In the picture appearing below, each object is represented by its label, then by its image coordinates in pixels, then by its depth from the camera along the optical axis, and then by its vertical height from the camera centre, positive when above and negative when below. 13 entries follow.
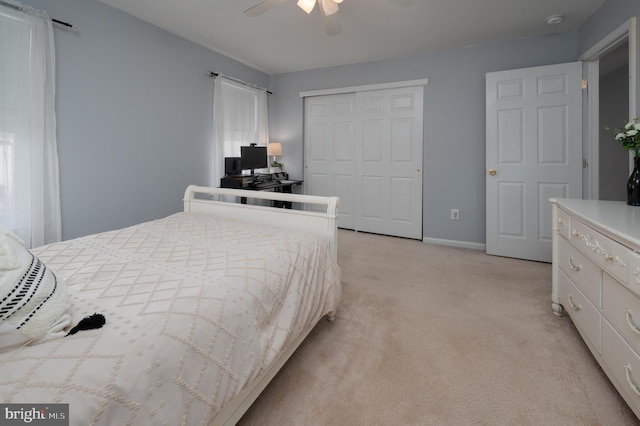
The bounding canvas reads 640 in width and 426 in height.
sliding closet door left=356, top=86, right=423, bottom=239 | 4.23 +0.62
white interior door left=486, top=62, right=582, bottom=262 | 3.21 +0.55
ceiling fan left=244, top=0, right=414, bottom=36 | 2.14 +1.43
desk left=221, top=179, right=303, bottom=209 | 4.12 +0.28
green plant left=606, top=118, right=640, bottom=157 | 1.82 +0.40
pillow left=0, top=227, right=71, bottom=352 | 0.74 -0.24
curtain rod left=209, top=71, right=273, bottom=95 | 3.93 +1.74
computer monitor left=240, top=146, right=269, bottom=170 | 4.26 +0.69
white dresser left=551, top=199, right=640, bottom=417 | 1.18 -0.37
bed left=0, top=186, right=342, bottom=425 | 0.70 -0.35
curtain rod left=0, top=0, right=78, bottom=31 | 2.23 +1.48
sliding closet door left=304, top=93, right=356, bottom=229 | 4.70 +0.88
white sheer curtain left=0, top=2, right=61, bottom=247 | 2.27 +0.65
